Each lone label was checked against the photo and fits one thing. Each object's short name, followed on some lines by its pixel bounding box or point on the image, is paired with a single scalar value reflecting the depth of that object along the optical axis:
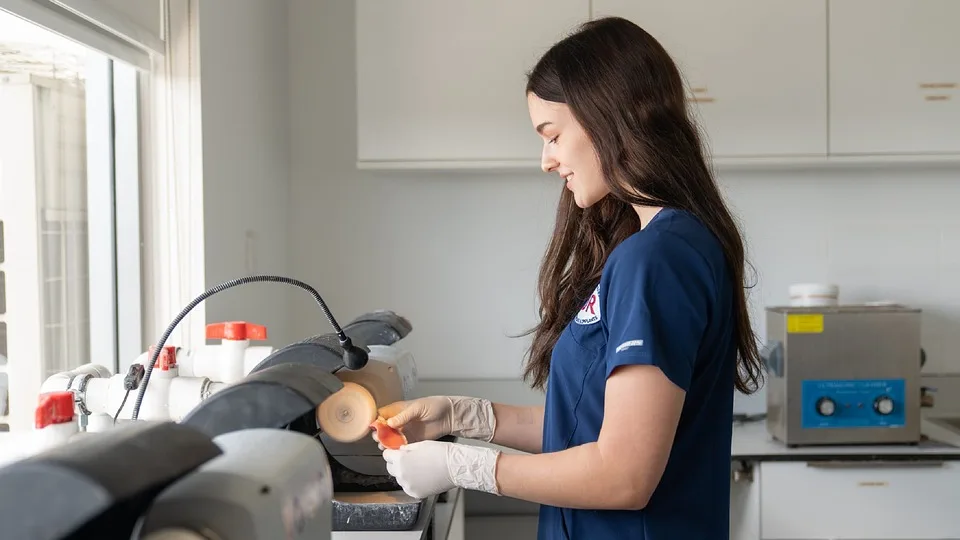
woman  1.10
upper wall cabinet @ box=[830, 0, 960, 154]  2.50
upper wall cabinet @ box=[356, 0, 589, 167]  2.51
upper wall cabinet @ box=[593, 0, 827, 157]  2.50
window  1.61
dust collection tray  1.37
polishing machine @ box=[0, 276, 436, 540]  0.57
